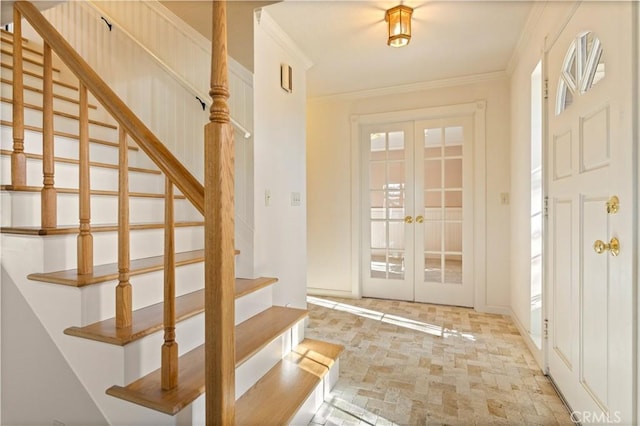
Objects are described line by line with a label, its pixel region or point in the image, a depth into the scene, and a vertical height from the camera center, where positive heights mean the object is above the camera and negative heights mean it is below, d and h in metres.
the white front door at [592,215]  1.21 -0.02
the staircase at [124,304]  1.21 -0.43
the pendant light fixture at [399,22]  2.28 +1.32
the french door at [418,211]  3.64 +0.00
